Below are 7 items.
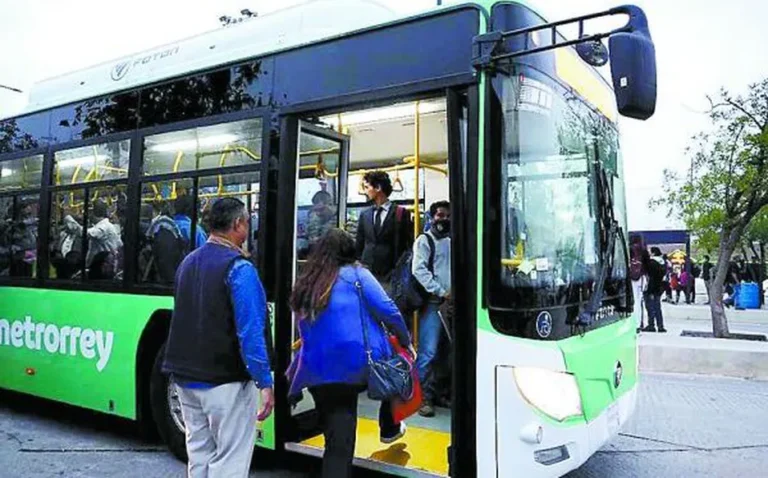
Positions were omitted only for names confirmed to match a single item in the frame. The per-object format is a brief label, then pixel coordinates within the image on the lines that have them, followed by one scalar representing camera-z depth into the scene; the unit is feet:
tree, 39.42
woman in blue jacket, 12.37
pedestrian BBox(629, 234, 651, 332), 30.07
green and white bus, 12.28
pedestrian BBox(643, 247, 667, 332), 43.83
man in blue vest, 11.18
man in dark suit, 18.47
